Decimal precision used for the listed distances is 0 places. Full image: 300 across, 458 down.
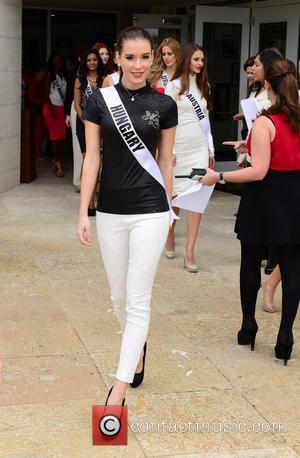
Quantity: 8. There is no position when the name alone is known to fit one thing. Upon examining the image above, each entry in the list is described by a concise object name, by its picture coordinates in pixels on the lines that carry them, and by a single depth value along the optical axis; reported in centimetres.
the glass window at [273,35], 1208
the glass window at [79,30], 1822
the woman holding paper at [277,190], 500
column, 1103
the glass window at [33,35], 1808
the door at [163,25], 1402
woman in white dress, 747
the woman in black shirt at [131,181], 422
